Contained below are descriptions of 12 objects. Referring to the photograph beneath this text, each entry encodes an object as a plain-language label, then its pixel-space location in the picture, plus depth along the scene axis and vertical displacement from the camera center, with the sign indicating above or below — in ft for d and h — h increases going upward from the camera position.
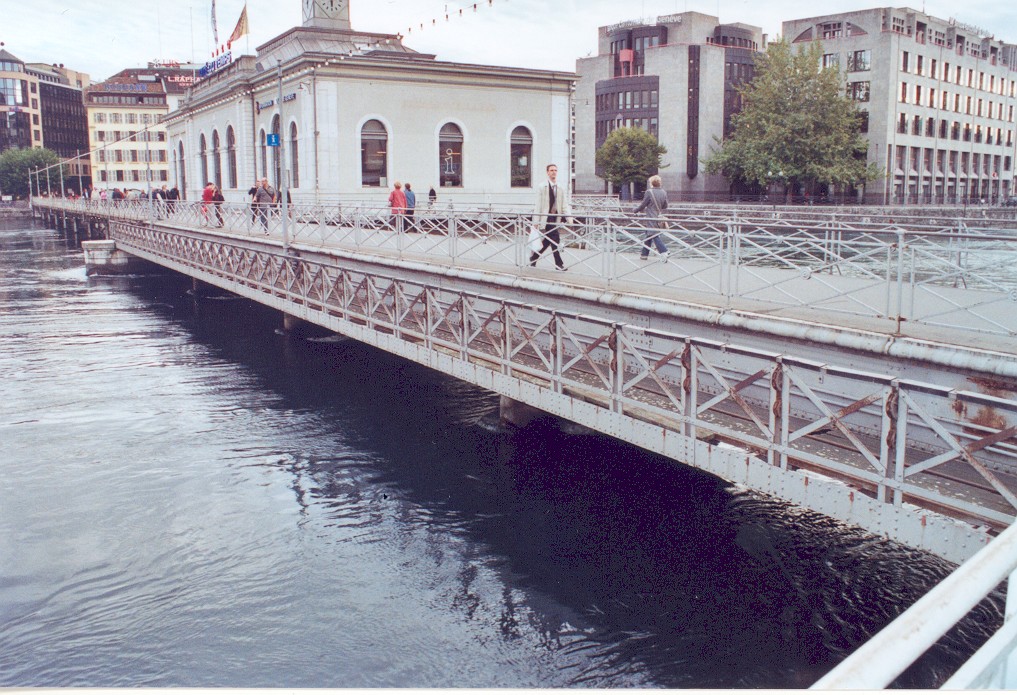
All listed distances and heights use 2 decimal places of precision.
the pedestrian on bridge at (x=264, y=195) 98.66 +2.68
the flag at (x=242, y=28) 116.57 +24.60
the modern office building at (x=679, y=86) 263.29 +37.60
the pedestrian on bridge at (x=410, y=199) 87.51 +1.79
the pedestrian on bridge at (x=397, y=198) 81.56 +1.77
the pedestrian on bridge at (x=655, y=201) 55.93 +0.82
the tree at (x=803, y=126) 191.62 +18.22
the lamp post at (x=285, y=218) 74.02 +0.12
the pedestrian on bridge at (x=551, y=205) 49.83 +0.60
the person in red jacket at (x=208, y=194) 114.27 +3.33
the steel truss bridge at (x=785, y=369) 22.59 -4.87
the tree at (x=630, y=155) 253.44 +16.53
